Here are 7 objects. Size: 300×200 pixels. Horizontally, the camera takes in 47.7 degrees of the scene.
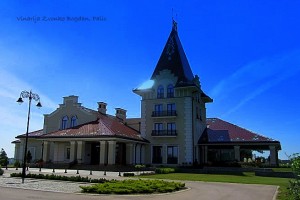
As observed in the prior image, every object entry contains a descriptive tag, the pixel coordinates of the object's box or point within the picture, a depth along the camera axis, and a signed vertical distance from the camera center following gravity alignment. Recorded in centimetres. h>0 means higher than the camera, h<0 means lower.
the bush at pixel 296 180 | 1064 -62
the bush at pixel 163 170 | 3484 -109
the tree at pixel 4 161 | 4053 -30
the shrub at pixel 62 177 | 2192 -127
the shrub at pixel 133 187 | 1633 -139
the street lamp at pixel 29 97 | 2523 +462
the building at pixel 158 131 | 4291 +378
